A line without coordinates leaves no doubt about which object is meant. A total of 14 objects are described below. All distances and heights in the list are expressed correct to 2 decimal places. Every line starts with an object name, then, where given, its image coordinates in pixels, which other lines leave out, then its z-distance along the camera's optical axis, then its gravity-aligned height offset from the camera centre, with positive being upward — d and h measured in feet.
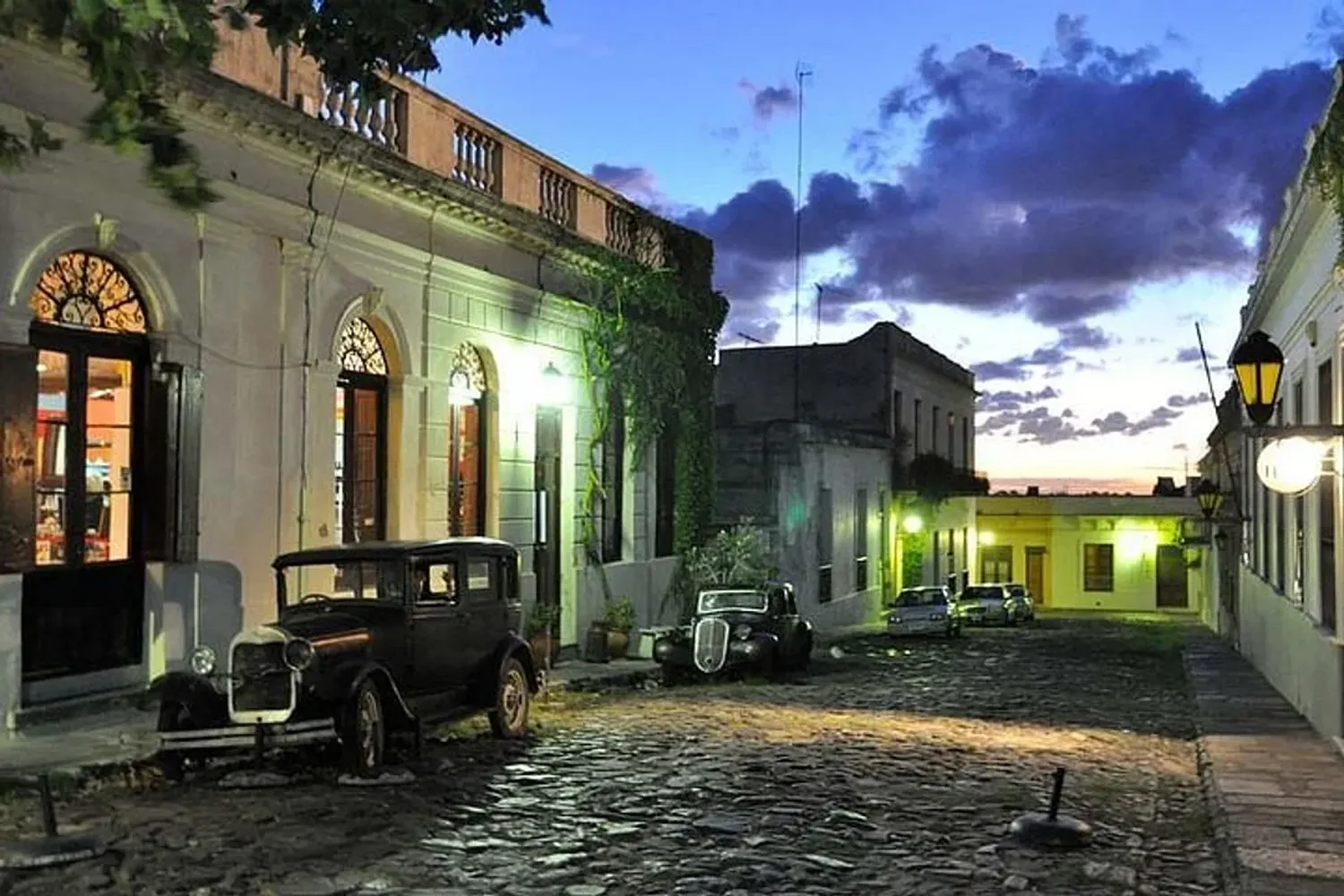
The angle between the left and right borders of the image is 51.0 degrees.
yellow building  176.24 -3.20
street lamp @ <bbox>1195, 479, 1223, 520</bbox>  83.25 +1.67
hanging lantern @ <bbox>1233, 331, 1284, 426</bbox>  37.73 +4.02
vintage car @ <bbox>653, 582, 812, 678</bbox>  59.31 -4.85
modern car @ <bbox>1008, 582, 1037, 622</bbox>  129.21 -7.14
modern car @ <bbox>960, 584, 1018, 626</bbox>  123.34 -7.08
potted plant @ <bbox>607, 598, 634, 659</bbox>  64.13 -4.69
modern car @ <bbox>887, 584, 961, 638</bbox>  98.94 -6.19
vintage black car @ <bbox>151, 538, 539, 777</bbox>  32.37 -3.42
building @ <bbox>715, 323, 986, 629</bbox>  100.58 +5.23
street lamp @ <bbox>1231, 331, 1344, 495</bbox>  37.19 +2.52
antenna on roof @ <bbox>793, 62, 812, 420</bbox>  140.26 +14.57
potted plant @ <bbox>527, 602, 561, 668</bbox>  54.85 -4.24
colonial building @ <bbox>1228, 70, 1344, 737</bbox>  41.93 +0.86
